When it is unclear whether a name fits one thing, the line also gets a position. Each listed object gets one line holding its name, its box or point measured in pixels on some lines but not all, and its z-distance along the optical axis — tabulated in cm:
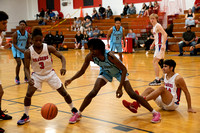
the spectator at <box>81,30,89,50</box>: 2444
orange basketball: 488
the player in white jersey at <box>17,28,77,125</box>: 502
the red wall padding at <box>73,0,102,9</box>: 3116
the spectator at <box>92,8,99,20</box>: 2718
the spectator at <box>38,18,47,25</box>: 3114
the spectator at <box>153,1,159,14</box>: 2233
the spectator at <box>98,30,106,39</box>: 2319
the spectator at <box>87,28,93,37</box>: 2409
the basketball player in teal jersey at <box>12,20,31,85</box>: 881
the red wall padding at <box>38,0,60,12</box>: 3334
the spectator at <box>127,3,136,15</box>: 2516
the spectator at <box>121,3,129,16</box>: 2552
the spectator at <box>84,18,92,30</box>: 2543
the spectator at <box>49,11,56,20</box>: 3177
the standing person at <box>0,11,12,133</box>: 489
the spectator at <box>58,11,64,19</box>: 3225
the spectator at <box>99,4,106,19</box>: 2703
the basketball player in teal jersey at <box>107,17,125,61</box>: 1112
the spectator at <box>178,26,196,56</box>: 1680
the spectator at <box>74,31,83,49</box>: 2481
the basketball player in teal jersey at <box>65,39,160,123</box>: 479
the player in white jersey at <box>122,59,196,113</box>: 538
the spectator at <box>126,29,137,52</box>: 2092
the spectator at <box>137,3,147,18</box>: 2381
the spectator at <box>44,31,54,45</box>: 2462
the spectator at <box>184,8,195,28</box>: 1935
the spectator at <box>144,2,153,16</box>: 2279
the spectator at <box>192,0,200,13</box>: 2077
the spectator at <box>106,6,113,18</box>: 2670
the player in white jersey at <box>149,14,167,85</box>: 859
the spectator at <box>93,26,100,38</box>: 2353
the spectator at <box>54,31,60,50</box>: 2505
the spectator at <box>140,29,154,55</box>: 1964
